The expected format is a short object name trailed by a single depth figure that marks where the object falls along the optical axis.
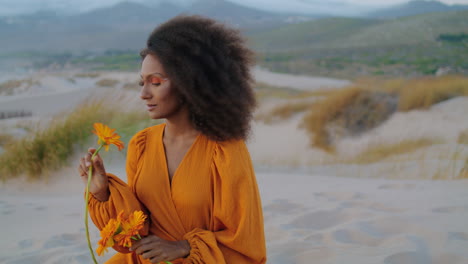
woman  1.87
